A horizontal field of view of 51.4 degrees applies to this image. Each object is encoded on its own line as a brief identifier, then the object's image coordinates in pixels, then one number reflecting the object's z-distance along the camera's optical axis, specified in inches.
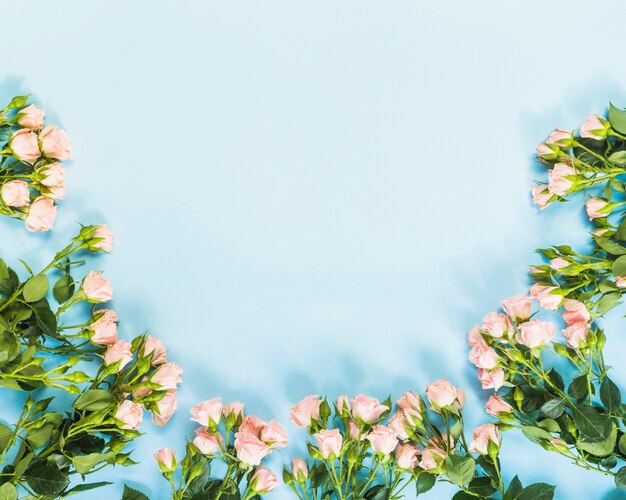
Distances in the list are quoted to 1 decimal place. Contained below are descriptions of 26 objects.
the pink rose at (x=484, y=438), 38.8
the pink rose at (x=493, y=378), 39.3
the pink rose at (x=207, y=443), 38.5
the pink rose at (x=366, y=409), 38.7
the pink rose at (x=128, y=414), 37.6
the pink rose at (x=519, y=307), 39.8
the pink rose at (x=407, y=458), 39.0
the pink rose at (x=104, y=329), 39.5
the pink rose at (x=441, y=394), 39.0
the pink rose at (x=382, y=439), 38.2
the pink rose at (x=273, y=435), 38.3
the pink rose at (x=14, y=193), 39.5
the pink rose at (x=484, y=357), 38.8
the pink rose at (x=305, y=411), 39.0
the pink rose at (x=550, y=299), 39.5
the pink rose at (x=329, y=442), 37.7
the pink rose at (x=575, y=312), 39.8
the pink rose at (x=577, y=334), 38.7
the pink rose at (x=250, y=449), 37.4
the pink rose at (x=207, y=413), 38.5
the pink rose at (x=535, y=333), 38.4
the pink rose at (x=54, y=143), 40.2
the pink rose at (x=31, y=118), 40.6
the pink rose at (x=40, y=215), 39.9
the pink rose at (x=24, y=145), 39.5
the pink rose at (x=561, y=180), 39.6
